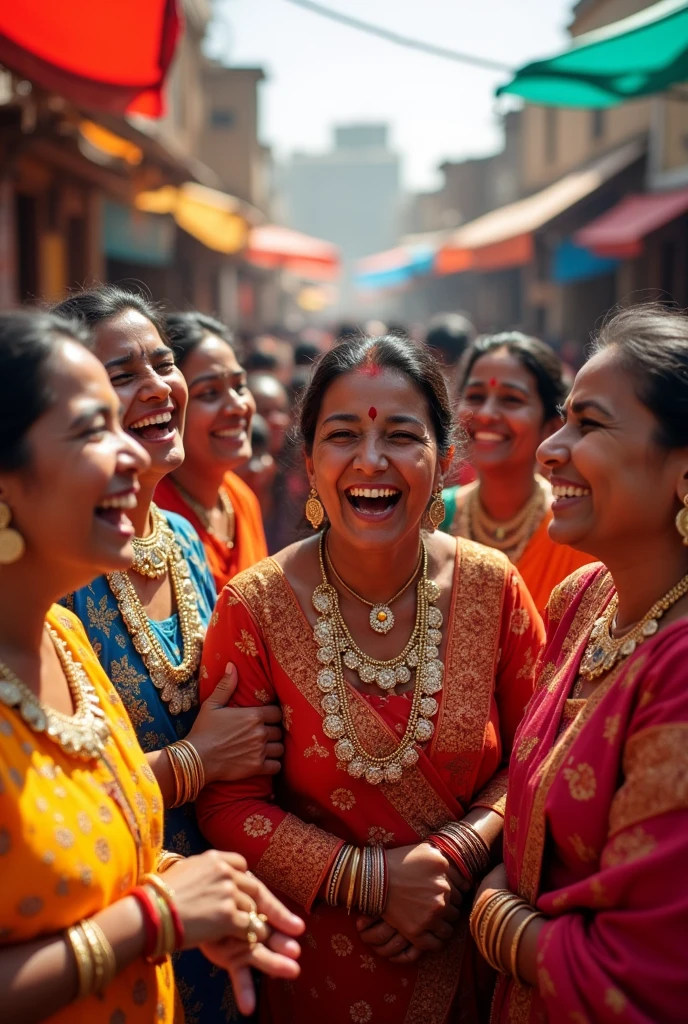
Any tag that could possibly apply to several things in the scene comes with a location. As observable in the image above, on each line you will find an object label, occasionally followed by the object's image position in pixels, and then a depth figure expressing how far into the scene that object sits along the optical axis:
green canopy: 4.68
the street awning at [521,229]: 14.50
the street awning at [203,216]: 11.55
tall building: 80.19
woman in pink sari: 1.51
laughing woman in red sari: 2.08
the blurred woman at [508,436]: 3.38
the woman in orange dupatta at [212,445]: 3.34
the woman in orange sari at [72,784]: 1.46
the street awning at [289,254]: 16.02
